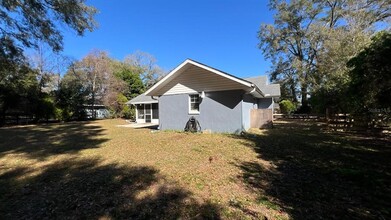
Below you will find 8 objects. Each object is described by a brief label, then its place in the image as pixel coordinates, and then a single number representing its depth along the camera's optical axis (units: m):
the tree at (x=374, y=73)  5.80
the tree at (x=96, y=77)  29.61
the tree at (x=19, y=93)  18.92
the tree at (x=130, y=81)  37.02
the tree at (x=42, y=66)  24.23
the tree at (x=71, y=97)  24.30
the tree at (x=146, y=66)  44.84
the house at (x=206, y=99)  11.27
